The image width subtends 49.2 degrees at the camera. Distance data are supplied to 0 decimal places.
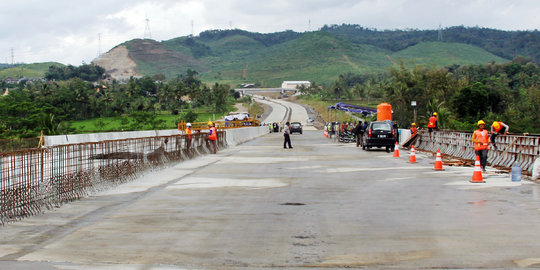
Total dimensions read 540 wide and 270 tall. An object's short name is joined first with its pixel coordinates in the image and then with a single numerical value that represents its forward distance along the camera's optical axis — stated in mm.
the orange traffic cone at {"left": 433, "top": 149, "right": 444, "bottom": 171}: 20344
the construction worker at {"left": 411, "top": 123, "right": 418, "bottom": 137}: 35750
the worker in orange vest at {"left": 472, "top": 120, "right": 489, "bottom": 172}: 18531
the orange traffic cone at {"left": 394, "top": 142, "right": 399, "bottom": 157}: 28020
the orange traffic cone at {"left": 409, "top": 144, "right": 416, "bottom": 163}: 24094
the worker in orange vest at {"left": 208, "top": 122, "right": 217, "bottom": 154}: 31906
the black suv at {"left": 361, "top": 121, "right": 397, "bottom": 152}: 33031
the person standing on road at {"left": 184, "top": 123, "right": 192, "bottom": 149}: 27044
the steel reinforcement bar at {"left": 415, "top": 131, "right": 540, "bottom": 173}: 18769
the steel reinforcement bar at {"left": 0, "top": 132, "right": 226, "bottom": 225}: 10672
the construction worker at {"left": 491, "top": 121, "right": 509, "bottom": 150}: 21141
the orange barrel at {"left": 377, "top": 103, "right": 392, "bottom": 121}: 55931
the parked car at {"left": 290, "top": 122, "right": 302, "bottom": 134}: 80100
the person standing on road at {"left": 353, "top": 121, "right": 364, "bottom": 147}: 38959
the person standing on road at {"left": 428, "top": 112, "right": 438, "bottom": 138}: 32500
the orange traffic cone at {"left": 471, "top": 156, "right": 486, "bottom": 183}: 16156
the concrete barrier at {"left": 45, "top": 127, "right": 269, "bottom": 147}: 29186
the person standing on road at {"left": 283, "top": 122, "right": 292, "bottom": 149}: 37094
